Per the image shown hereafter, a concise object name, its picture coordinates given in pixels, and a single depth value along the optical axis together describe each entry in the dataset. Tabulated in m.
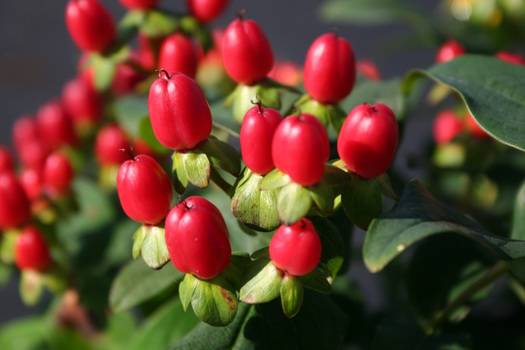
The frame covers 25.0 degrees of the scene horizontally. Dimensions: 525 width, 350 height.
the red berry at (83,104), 0.32
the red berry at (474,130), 0.27
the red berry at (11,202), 0.25
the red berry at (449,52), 0.26
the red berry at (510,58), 0.25
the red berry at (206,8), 0.26
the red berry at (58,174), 0.28
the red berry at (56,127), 0.31
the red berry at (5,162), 0.28
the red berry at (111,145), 0.28
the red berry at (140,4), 0.26
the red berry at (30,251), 0.25
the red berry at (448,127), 0.28
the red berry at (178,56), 0.25
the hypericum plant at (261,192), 0.18
